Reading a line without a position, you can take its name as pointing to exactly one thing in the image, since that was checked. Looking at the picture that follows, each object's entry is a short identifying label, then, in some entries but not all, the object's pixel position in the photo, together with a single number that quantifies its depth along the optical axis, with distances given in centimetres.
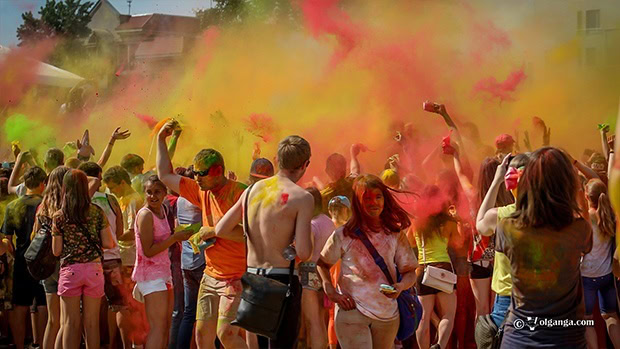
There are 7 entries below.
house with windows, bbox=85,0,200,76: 1574
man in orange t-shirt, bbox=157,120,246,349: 633
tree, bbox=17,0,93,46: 1945
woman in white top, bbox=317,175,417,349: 564
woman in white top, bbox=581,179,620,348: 724
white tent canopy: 1612
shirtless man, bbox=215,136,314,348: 570
